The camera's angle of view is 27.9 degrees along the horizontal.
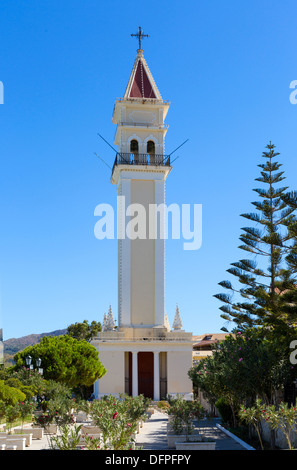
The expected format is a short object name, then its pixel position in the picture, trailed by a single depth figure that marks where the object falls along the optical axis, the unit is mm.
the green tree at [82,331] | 52906
